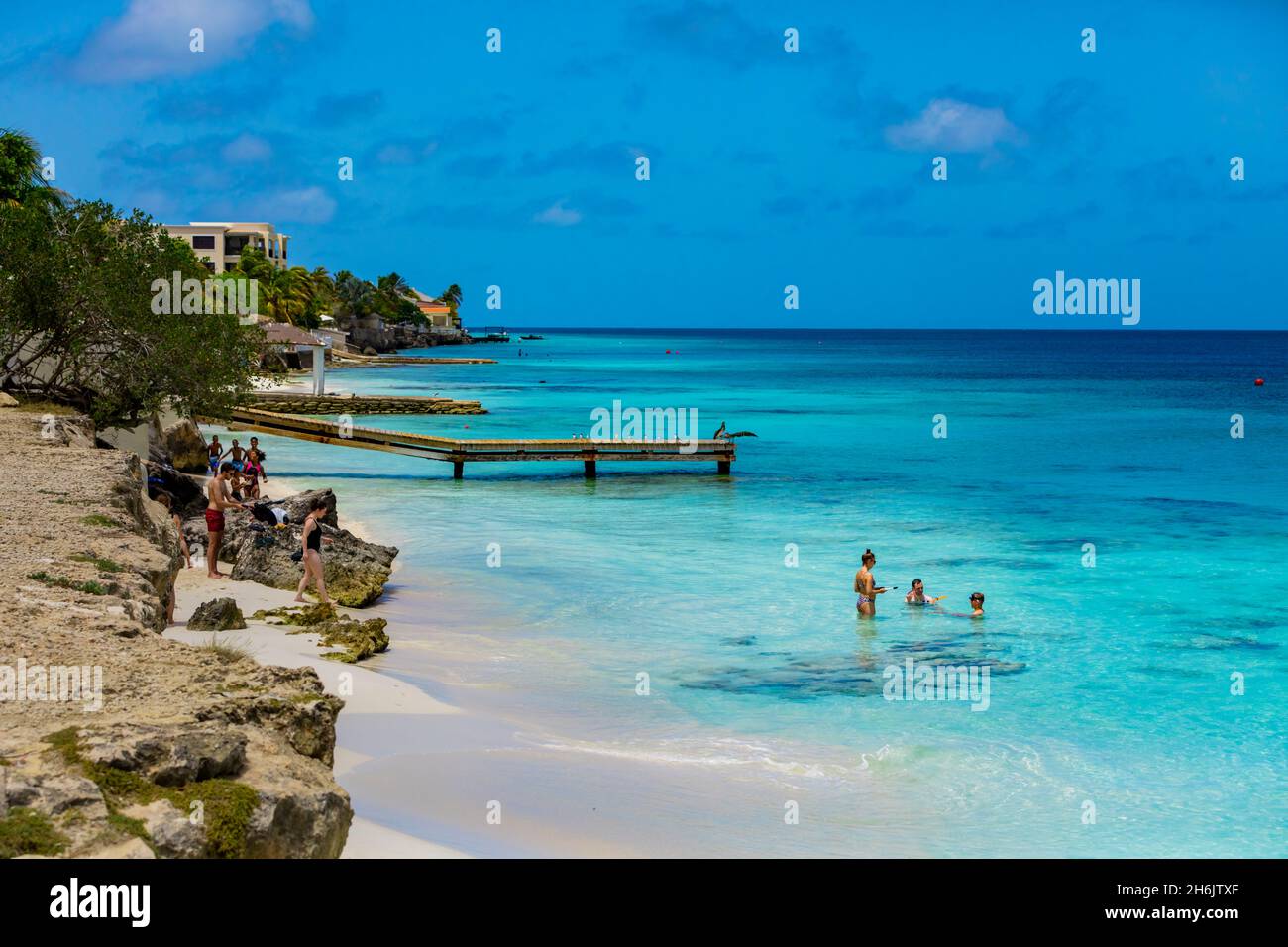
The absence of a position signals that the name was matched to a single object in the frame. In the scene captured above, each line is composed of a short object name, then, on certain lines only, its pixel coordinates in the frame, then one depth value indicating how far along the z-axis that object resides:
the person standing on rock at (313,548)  16.72
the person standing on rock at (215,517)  17.73
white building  117.12
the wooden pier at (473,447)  36.97
